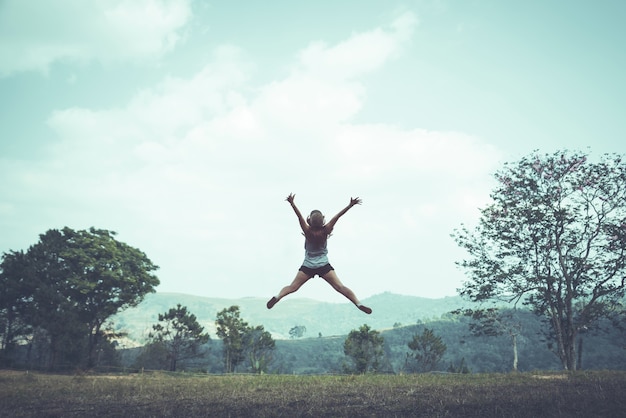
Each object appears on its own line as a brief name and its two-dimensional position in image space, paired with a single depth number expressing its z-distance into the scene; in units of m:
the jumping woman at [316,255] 7.70
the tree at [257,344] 56.57
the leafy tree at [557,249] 26.86
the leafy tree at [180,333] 49.06
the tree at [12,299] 41.12
